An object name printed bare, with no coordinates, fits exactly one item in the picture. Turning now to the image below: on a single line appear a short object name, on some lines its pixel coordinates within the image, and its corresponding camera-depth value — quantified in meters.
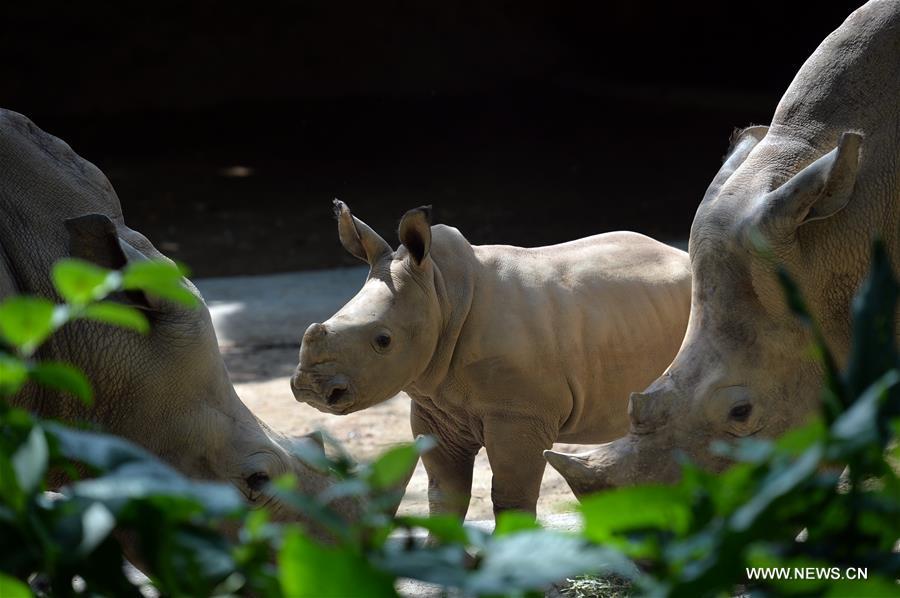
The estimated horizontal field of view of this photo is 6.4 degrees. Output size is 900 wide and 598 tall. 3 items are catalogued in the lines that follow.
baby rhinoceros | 17.59
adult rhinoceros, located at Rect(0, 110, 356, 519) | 16.95
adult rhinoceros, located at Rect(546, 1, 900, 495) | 17.11
